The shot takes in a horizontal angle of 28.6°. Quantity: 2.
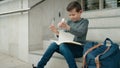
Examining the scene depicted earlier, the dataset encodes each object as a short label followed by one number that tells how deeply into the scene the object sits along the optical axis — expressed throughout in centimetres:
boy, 247
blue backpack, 208
